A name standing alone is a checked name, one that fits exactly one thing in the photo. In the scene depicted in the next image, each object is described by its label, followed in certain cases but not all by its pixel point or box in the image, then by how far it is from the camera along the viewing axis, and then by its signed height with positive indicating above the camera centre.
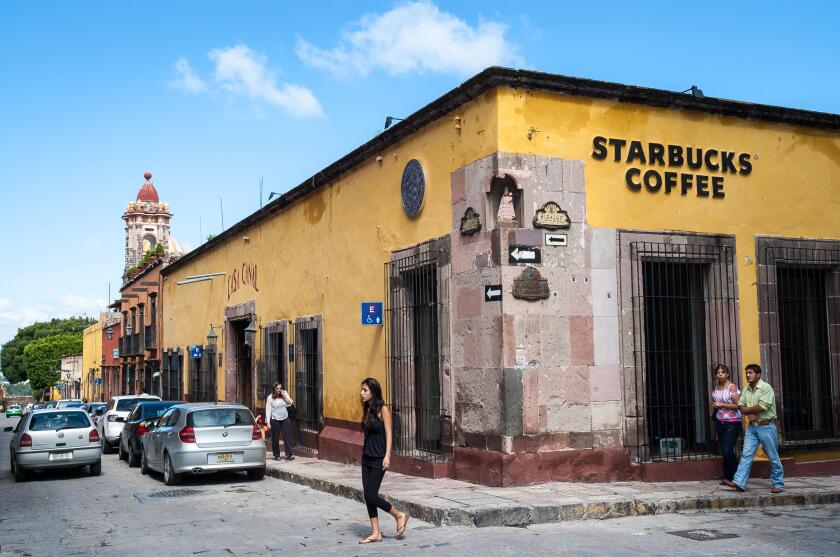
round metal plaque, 13.20 +2.59
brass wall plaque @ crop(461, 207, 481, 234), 11.46 +1.73
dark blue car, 17.67 -1.65
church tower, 70.38 +10.71
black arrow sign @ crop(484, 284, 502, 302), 10.95 +0.69
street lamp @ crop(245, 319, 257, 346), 21.99 +0.41
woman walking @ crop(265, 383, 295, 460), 16.61 -1.38
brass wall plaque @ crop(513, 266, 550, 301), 10.91 +0.76
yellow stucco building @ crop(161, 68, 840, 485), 11.05 +1.00
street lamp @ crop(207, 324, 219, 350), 25.88 +0.35
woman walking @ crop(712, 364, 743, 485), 11.19 -1.04
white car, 22.23 -1.88
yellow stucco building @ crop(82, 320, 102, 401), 59.16 -0.92
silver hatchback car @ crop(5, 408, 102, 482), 15.31 -1.73
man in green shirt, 10.48 -1.17
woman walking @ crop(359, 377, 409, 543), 8.30 -1.07
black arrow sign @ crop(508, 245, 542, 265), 10.98 +1.19
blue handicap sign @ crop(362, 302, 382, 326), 14.22 +0.57
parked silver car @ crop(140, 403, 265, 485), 13.62 -1.57
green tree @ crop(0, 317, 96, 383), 106.62 +1.92
